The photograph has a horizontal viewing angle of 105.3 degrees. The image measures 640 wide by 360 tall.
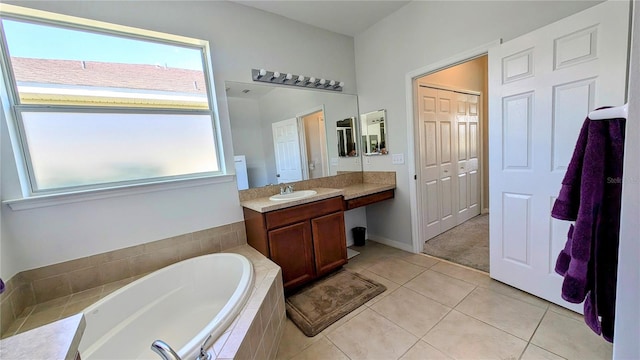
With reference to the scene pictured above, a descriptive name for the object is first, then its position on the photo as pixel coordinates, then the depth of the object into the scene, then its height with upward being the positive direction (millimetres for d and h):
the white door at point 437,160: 2967 -220
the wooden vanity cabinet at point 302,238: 2082 -750
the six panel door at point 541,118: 1448 +110
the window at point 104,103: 1643 +531
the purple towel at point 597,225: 917 -366
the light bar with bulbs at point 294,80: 2412 +814
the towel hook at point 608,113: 747 +43
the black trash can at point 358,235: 3279 -1139
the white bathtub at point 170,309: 1404 -950
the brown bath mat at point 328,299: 1848 -1249
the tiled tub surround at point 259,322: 1163 -860
